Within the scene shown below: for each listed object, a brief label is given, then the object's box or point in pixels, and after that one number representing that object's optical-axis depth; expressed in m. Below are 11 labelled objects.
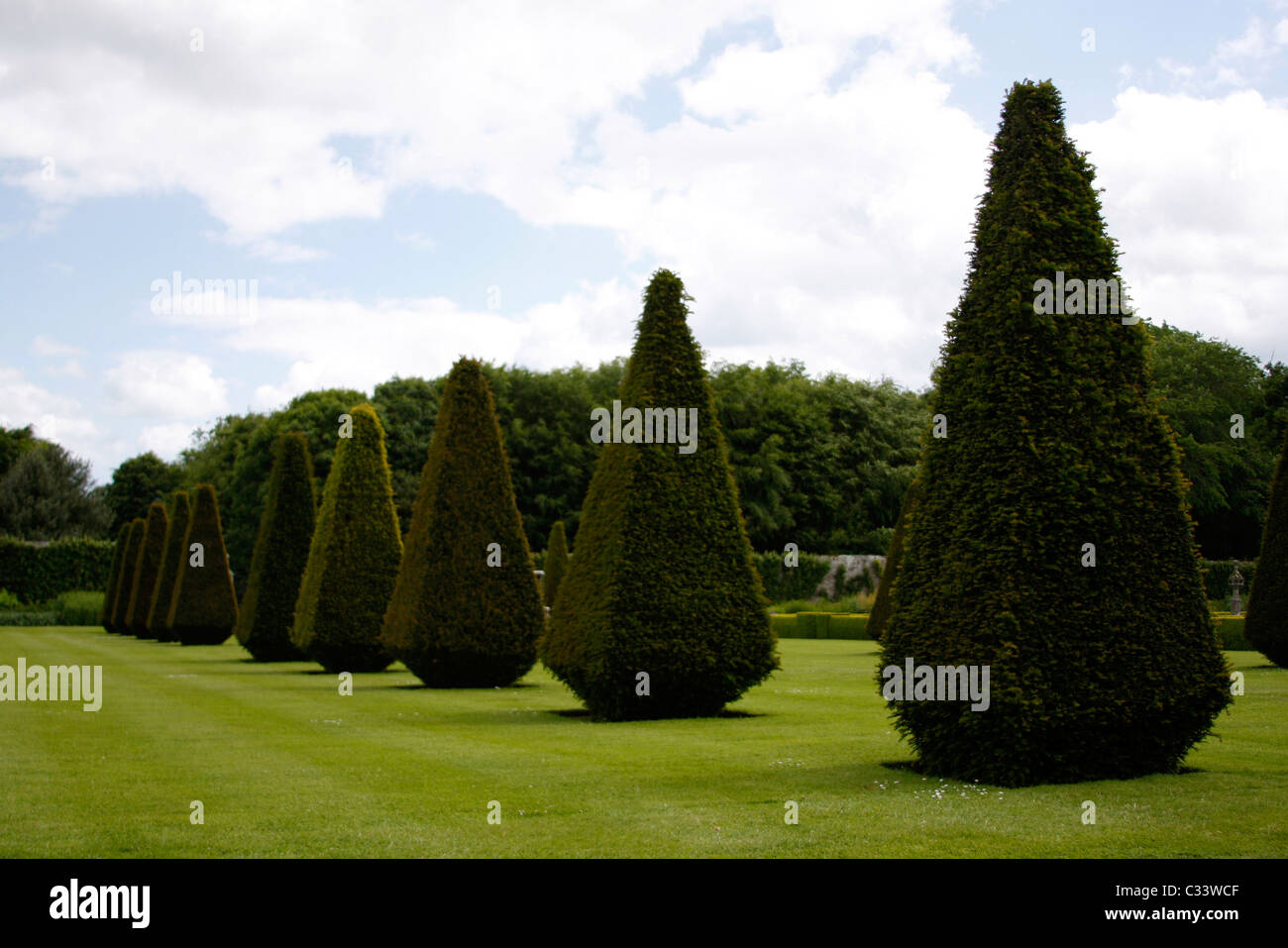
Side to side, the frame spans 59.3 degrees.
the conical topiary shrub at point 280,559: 27.59
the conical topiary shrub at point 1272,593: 21.20
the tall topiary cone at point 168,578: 38.66
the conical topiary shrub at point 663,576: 14.34
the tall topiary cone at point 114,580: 47.62
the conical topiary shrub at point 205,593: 35.62
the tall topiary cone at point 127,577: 46.06
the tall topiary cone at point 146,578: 42.34
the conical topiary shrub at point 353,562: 23.28
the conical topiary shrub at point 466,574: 19.64
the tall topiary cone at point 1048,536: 8.76
